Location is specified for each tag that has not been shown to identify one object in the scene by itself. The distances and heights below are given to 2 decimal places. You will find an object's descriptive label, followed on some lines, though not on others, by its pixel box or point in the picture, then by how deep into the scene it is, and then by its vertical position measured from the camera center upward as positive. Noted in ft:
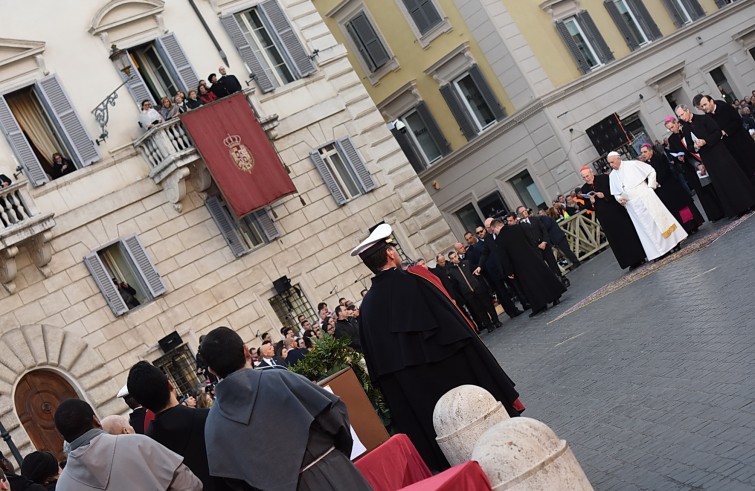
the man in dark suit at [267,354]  60.94 -1.04
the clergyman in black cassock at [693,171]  72.69 -4.34
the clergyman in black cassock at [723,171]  68.90 -4.97
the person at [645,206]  68.54 -4.49
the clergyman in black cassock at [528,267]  78.07 -4.74
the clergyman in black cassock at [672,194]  72.90 -4.89
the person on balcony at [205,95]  95.45 +18.42
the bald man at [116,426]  28.17 -0.17
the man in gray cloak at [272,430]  22.38 -1.69
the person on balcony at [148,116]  92.68 +18.60
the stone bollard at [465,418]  29.50 -4.28
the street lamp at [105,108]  92.63 +20.99
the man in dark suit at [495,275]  86.99 -4.57
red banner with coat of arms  93.45 +13.11
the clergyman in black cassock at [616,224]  71.41 -4.75
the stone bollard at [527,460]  24.61 -4.86
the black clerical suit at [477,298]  87.10 -5.44
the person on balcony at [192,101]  94.63 +18.32
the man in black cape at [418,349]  32.73 -2.53
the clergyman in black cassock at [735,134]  70.08 -3.53
